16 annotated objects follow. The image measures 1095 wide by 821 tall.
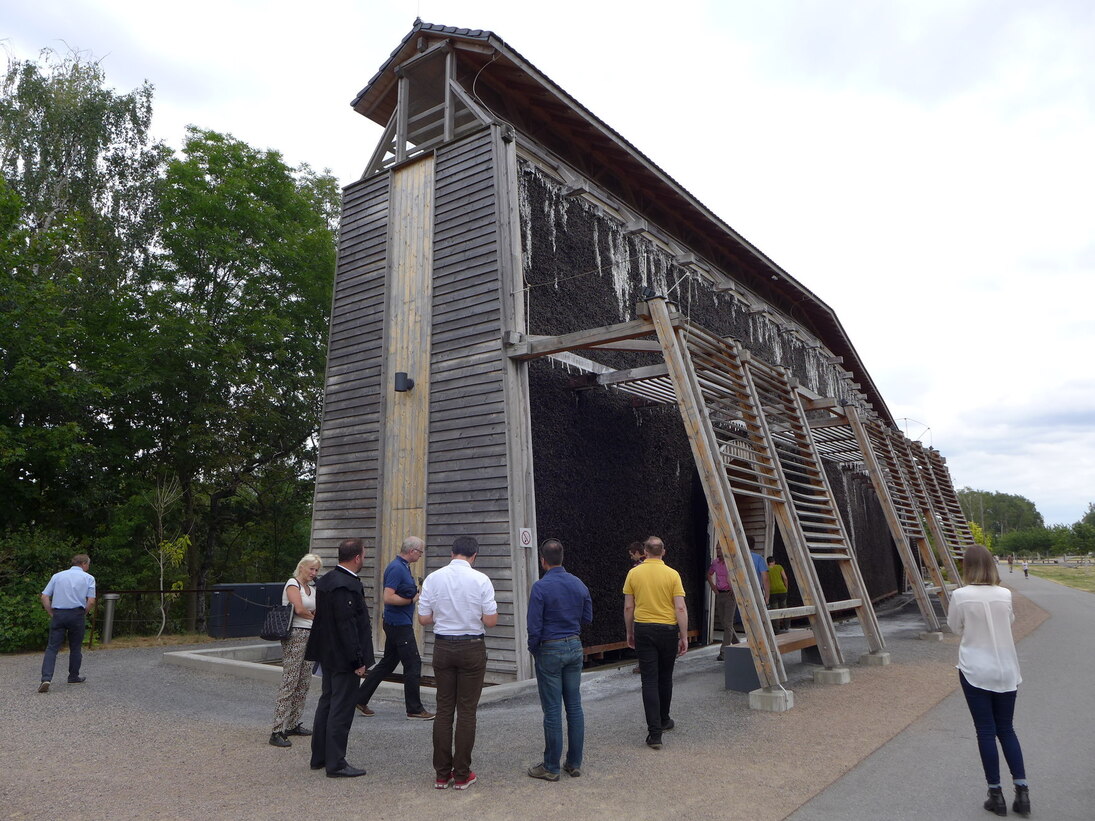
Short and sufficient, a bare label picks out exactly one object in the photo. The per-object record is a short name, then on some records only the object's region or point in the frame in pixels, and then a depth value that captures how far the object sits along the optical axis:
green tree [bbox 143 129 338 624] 16.88
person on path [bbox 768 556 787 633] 10.75
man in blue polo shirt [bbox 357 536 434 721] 6.19
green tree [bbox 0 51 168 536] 14.29
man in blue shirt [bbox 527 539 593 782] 4.61
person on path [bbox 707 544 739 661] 9.37
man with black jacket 4.71
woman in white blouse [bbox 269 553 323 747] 5.59
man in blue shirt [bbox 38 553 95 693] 8.17
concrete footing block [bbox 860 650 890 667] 8.78
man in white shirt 4.44
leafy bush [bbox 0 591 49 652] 11.46
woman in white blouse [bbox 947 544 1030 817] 3.92
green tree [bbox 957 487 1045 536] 129.12
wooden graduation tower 8.34
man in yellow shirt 5.41
